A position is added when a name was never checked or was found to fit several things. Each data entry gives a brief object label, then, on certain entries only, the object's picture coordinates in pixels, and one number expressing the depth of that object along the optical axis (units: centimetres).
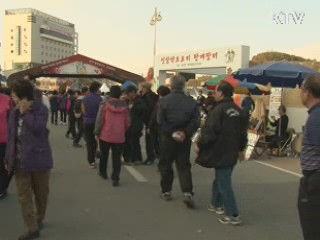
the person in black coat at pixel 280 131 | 1398
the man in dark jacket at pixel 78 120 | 1502
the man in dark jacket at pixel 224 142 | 629
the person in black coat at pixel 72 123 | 1753
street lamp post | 5112
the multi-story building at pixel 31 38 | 15150
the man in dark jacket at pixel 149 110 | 1183
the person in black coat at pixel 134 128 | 1159
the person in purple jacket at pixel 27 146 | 540
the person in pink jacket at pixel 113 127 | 888
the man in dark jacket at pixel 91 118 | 1107
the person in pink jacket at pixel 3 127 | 739
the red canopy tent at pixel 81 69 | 2577
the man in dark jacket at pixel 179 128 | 732
